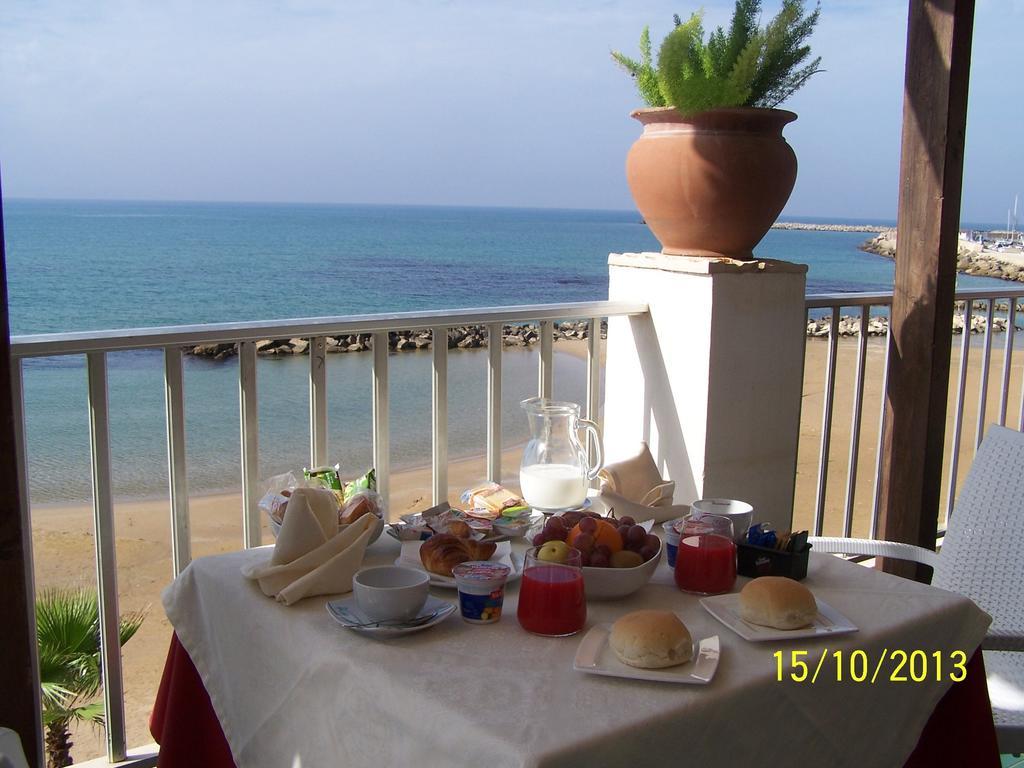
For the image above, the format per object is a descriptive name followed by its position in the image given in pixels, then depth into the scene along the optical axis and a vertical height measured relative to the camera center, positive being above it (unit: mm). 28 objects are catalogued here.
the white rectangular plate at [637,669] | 1021 -500
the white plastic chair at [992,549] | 1815 -638
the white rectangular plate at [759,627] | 1152 -509
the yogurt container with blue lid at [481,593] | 1177 -470
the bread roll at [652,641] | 1042 -475
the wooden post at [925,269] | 2643 -74
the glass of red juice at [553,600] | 1143 -464
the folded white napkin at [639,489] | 1663 -480
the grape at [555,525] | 1360 -439
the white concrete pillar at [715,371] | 2496 -378
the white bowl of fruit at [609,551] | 1261 -454
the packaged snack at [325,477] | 1651 -450
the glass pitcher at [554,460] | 1686 -422
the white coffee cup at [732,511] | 1496 -465
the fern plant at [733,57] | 2416 +506
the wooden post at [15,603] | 1697 -737
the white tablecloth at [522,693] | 941 -527
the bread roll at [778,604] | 1173 -481
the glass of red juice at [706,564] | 1316 -477
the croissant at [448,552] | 1330 -476
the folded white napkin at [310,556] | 1271 -471
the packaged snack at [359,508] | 1473 -455
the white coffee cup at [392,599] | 1144 -467
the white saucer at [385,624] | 1130 -499
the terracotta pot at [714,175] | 2445 +188
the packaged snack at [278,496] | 1500 -455
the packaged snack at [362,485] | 1640 -458
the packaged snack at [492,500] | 1689 -503
